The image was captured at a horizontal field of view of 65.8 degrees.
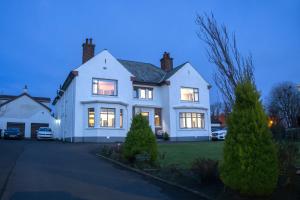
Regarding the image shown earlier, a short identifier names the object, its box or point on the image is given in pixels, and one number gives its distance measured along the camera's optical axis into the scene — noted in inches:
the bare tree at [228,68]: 241.9
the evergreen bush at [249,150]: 202.9
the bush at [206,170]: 263.2
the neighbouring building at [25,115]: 1323.1
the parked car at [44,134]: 1034.7
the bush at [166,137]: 981.4
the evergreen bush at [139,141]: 398.8
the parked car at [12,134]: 1030.4
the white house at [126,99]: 873.9
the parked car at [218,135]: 990.9
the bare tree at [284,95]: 1479.4
